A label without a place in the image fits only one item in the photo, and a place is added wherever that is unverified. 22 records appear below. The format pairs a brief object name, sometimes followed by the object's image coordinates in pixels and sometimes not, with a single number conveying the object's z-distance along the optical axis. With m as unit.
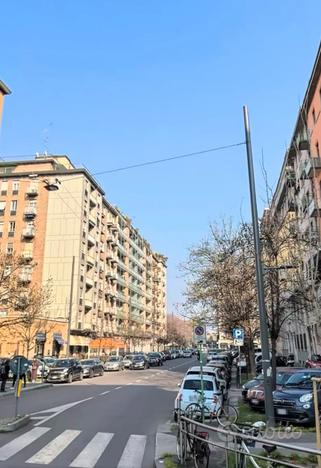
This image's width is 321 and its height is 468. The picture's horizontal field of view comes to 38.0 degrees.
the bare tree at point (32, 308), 34.69
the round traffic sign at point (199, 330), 14.48
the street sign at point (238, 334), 23.34
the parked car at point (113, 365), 50.51
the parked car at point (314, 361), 28.07
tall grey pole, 11.42
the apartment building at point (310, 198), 18.72
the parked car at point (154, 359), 59.91
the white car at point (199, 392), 15.47
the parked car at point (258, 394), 16.22
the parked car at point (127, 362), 55.09
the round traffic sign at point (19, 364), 14.64
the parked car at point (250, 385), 18.80
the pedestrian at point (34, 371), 30.06
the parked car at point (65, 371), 31.69
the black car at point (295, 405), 13.08
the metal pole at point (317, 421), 7.67
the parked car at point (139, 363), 53.72
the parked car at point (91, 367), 38.56
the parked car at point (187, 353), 110.51
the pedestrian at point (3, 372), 23.30
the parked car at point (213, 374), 17.04
